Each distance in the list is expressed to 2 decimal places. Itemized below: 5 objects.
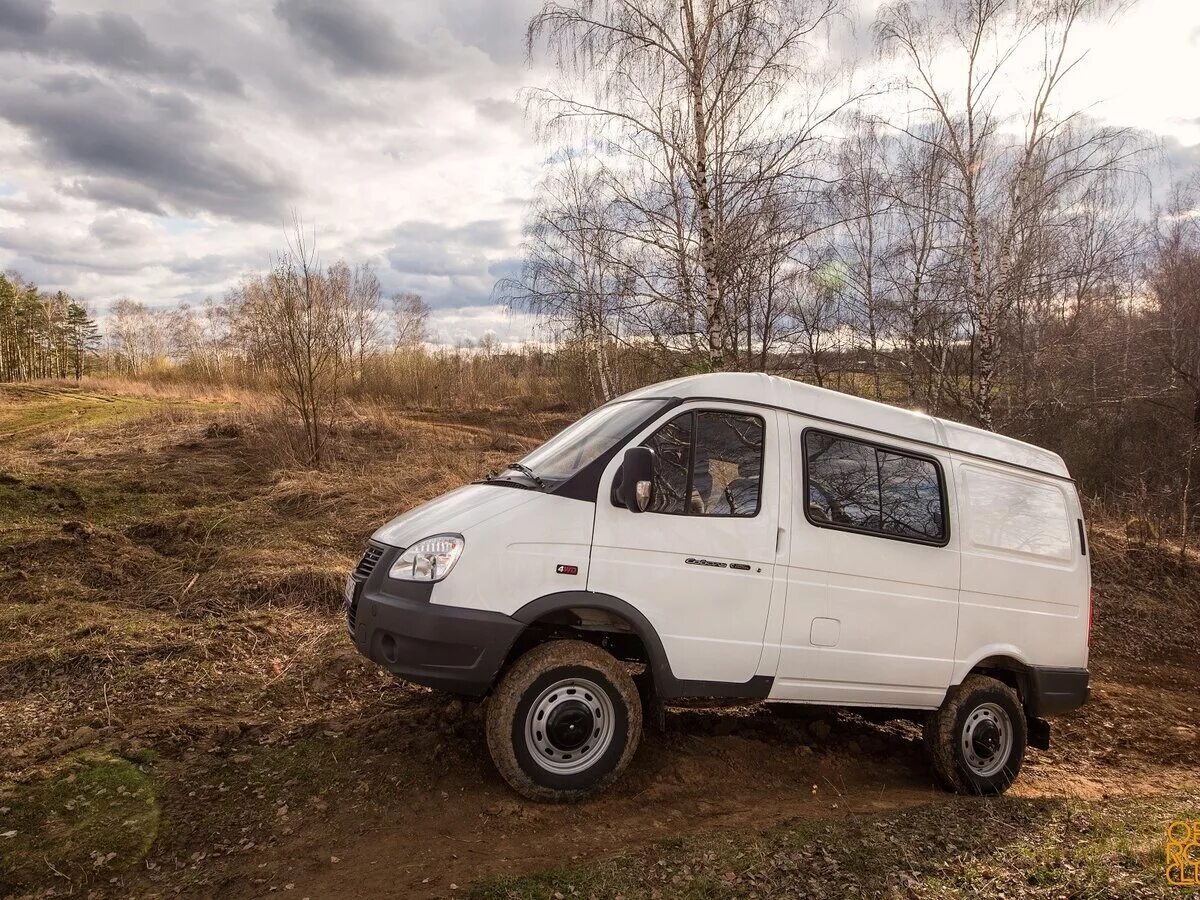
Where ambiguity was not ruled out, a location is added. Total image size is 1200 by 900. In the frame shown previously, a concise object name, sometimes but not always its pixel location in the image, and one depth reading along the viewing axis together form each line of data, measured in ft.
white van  12.44
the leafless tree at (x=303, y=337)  42.39
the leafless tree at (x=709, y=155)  32.53
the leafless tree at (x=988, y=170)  44.93
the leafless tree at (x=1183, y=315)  73.98
